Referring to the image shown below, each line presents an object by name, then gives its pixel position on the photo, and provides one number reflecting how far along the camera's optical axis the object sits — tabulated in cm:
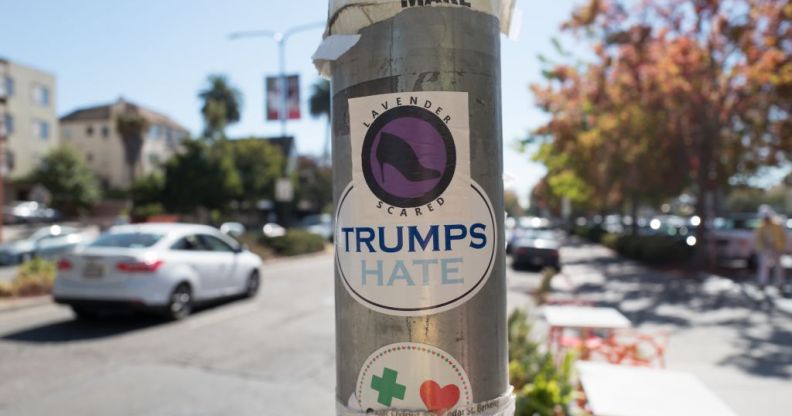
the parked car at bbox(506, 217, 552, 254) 2070
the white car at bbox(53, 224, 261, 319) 835
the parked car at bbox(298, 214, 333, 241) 3594
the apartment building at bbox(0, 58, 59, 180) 4678
